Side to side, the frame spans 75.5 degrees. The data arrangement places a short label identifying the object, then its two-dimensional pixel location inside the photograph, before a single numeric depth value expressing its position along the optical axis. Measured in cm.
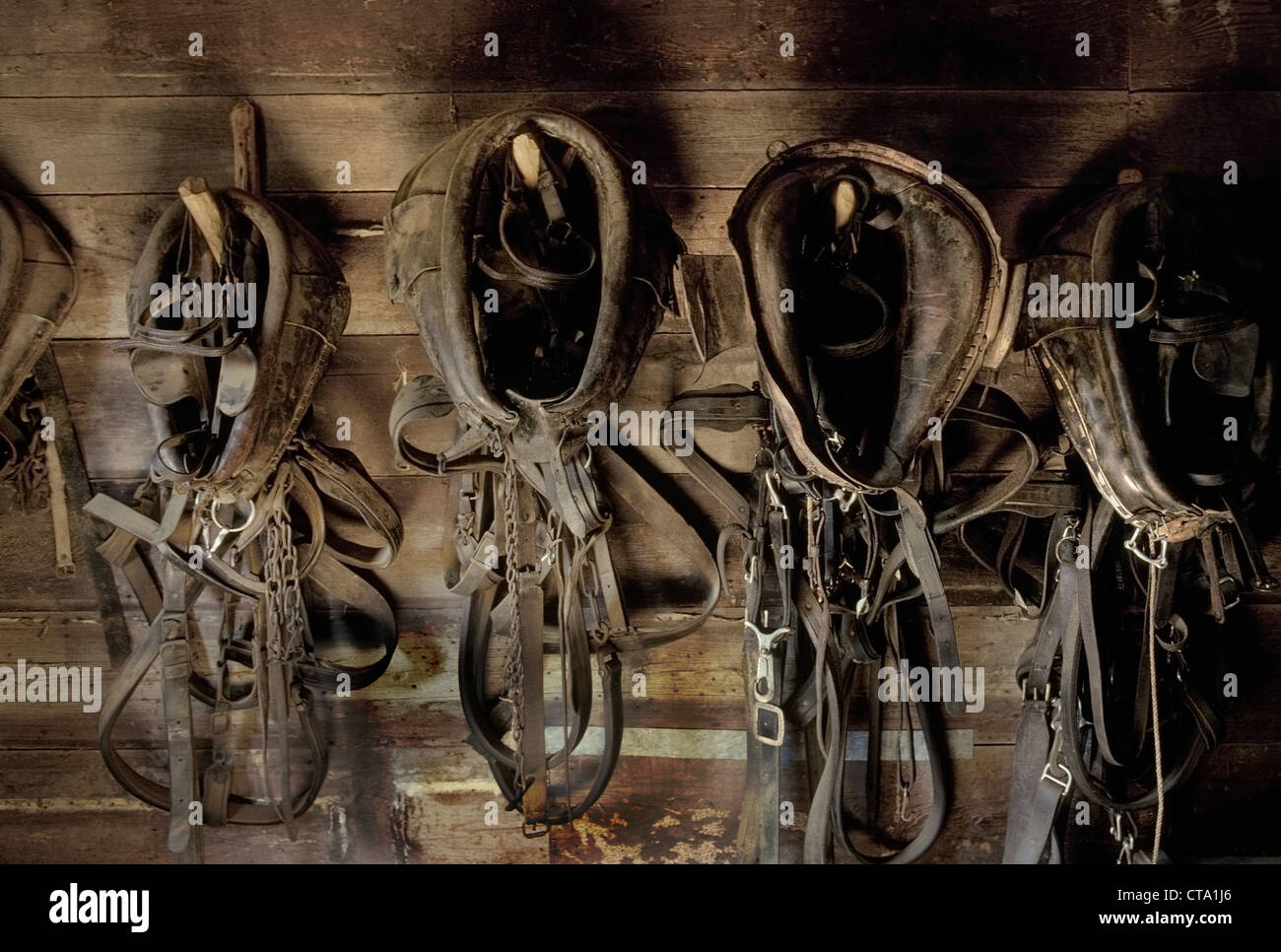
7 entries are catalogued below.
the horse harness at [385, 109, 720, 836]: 148
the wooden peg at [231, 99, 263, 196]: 172
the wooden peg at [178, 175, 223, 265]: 152
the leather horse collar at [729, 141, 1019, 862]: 147
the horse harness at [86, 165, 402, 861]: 155
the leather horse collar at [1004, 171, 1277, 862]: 153
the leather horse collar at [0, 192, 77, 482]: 162
